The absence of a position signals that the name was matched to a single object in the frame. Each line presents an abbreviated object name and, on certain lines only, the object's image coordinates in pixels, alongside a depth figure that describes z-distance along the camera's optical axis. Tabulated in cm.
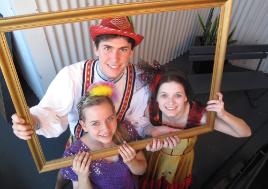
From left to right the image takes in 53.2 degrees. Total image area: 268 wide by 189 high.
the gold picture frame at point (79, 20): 60
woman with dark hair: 81
